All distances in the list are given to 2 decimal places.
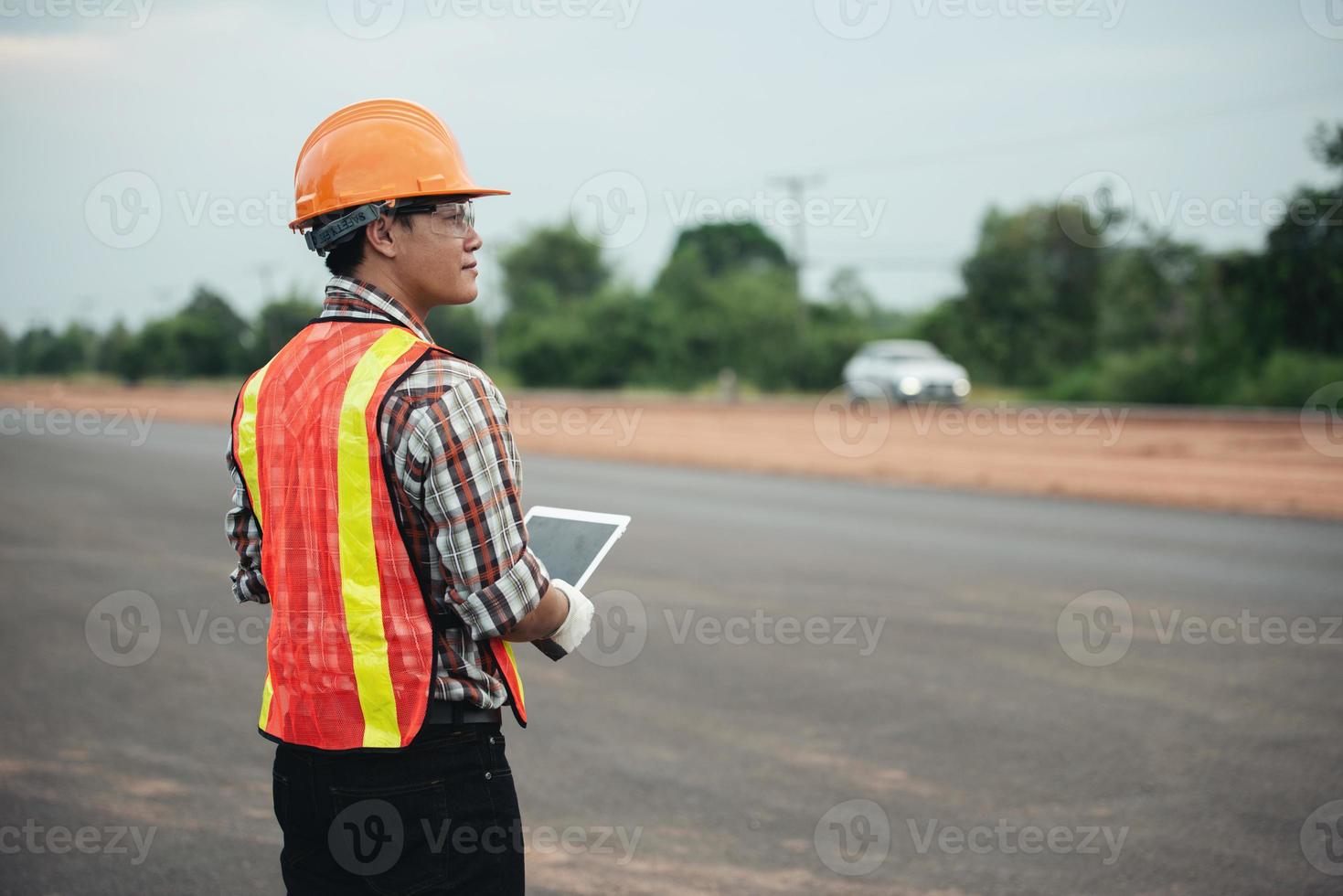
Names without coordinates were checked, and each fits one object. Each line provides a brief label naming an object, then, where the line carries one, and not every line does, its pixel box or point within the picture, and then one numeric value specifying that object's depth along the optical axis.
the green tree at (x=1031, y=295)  44.56
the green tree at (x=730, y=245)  76.62
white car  29.62
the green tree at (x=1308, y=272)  22.84
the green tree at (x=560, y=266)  74.69
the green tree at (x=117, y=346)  45.19
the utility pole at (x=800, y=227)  42.62
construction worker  2.01
